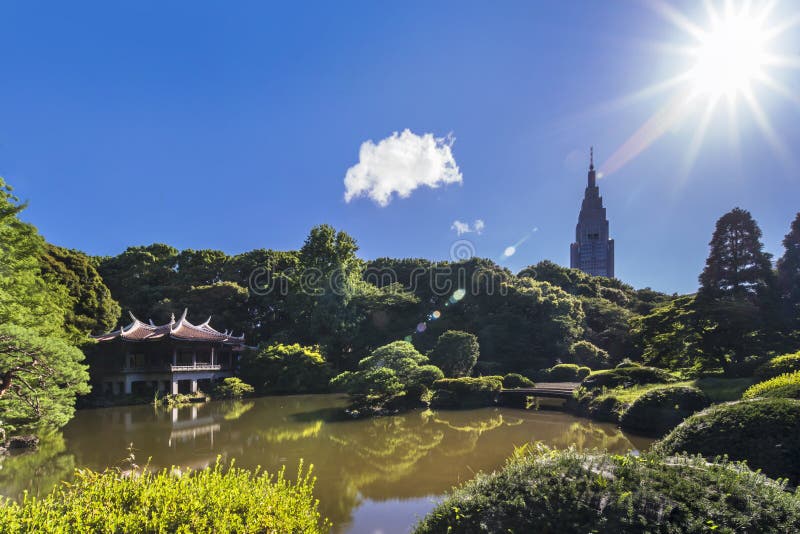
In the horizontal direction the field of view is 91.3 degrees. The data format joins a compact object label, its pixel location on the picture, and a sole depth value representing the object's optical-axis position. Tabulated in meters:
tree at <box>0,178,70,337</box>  11.20
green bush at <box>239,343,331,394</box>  24.23
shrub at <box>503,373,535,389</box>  20.05
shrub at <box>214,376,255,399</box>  22.80
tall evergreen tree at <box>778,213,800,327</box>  15.12
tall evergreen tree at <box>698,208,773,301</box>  15.86
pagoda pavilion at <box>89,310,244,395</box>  21.91
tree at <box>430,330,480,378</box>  21.11
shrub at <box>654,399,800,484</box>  4.93
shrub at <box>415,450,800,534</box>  2.81
